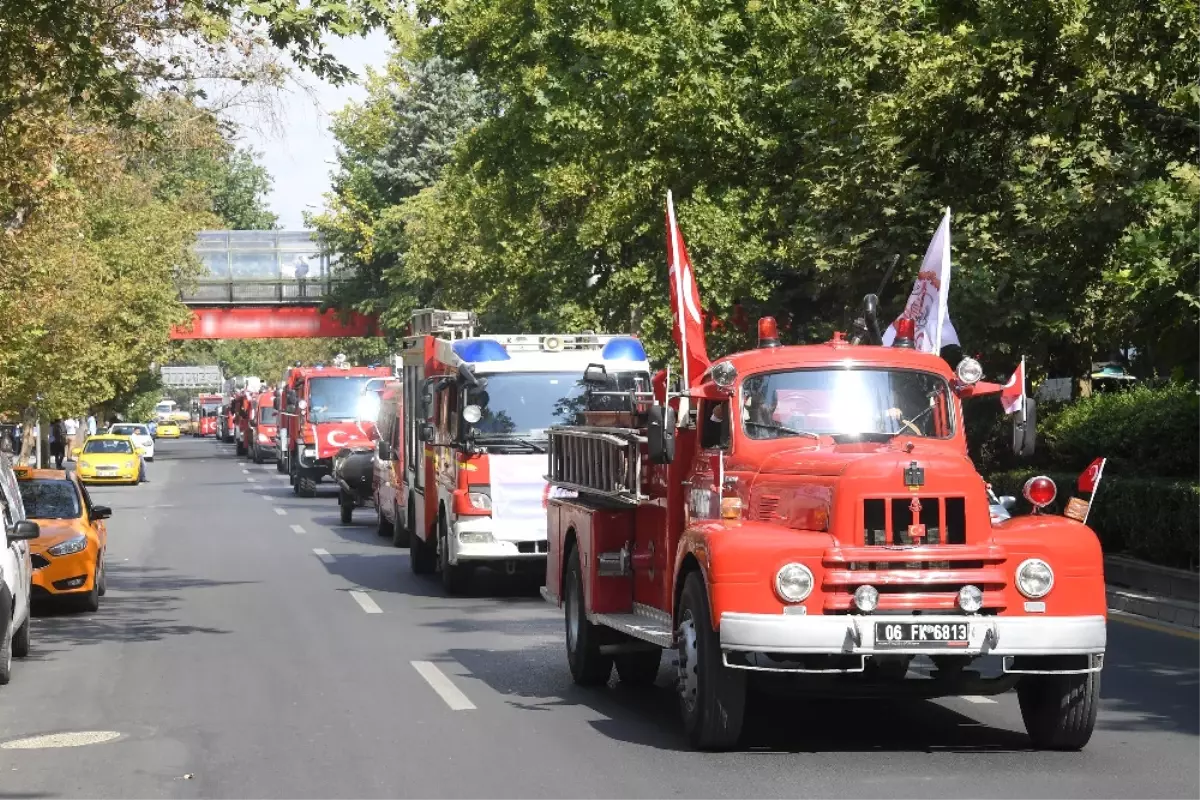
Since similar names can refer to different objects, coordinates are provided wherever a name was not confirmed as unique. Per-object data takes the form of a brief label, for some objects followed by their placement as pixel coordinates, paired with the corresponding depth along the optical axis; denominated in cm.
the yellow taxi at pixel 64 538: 1948
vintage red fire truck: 1012
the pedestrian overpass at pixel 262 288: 9719
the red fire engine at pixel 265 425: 7631
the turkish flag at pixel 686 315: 1273
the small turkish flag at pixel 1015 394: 1143
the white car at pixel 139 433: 7944
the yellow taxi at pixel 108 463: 5838
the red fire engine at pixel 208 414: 14638
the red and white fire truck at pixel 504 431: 2070
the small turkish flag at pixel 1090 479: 1104
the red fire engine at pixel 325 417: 4578
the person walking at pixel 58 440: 7069
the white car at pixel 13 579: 1405
